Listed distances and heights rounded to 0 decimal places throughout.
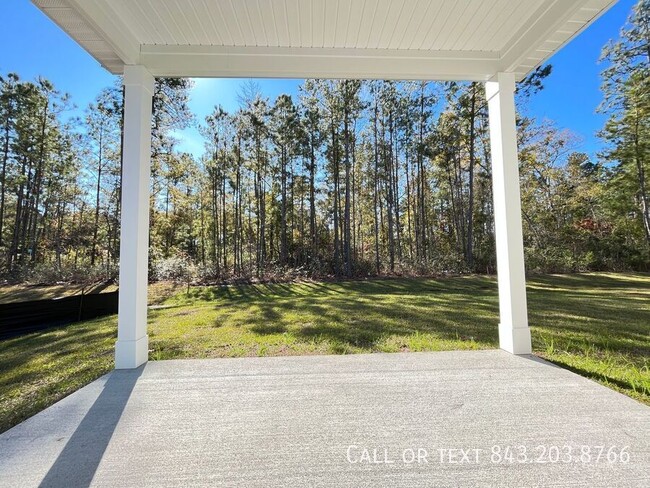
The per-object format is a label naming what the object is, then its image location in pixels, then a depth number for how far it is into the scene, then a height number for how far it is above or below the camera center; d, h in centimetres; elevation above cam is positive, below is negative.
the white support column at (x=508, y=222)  251 +28
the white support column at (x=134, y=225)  232 +30
